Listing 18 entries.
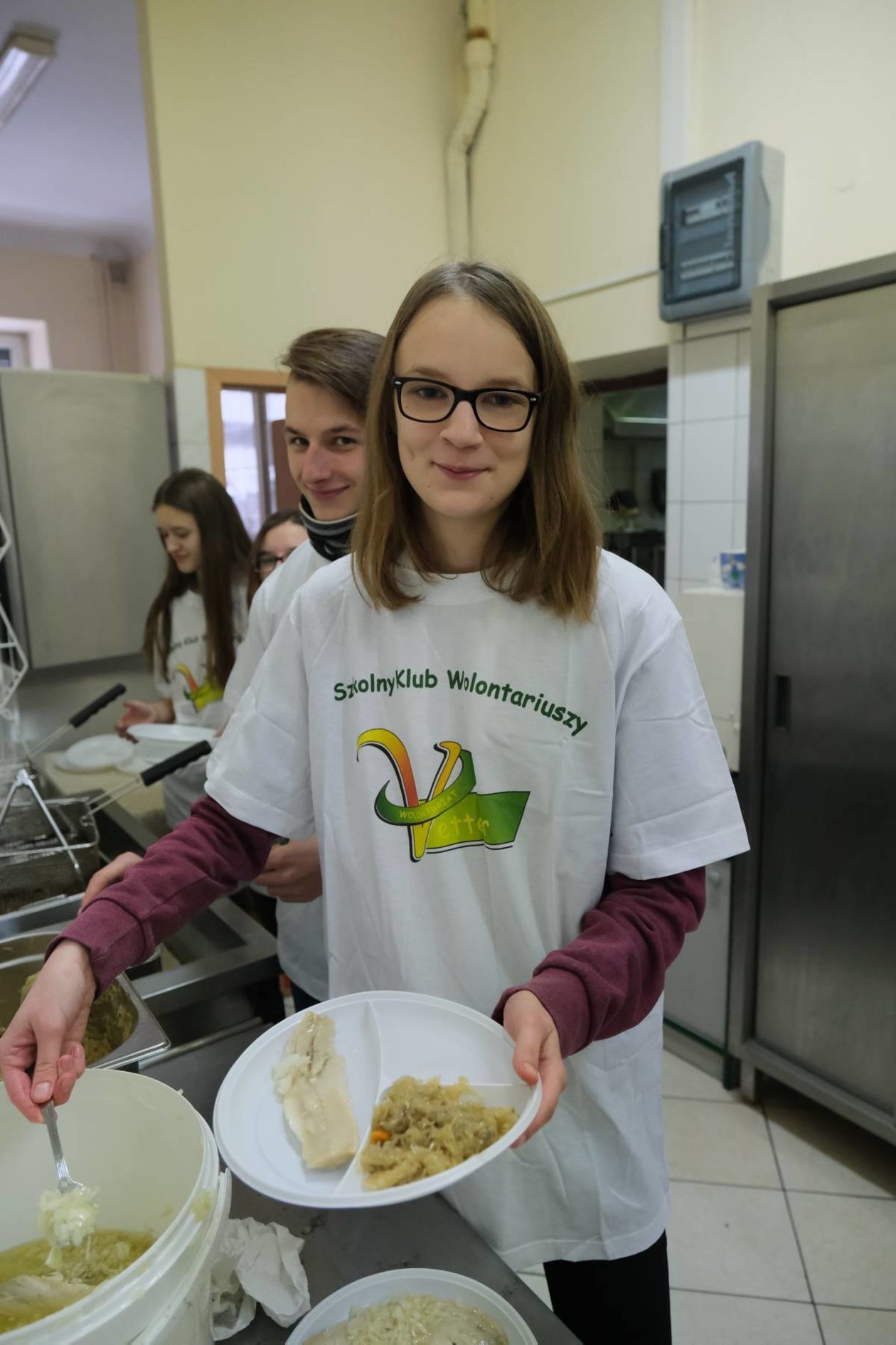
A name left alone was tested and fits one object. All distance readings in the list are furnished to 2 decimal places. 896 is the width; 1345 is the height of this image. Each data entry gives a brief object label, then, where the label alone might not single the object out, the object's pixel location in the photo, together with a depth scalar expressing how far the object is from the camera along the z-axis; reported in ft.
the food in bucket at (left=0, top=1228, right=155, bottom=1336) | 2.04
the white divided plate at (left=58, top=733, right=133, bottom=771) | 8.09
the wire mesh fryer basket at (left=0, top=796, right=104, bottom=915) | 4.50
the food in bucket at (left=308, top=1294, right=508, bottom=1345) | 2.19
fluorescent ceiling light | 9.80
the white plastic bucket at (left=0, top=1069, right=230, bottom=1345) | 1.85
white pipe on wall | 9.90
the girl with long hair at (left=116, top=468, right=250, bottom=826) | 7.66
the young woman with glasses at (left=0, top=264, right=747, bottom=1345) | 2.72
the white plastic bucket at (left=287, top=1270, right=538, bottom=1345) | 2.22
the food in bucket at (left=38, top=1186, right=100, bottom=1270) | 2.09
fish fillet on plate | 2.21
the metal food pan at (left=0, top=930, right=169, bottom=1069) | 3.03
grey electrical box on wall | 7.16
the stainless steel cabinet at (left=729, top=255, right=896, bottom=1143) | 5.87
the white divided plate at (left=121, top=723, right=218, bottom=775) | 6.74
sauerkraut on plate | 2.06
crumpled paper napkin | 2.29
